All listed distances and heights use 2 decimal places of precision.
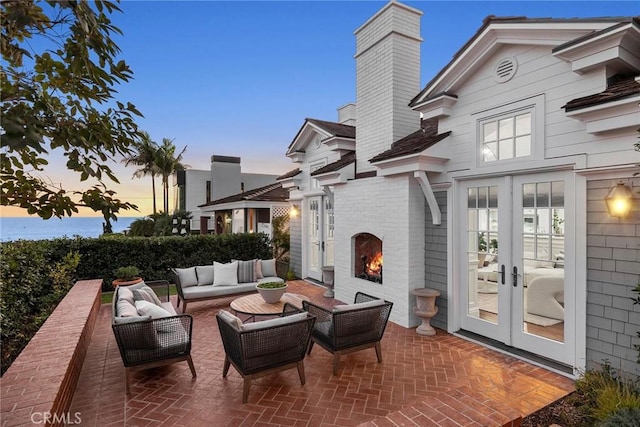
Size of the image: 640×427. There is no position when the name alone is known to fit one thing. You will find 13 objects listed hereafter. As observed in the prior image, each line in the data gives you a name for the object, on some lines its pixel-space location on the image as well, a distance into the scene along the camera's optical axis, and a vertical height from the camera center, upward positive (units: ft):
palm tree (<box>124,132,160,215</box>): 86.94 +12.37
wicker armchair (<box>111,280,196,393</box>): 14.02 -5.79
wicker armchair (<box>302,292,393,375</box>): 15.62 -5.82
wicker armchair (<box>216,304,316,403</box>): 13.30 -5.63
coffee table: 19.92 -6.10
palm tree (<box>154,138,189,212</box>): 89.15 +13.76
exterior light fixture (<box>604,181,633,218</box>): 12.98 +0.32
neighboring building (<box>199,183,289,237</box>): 45.47 +0.40
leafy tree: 4.82 +1.90
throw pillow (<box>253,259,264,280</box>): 29.39 -5.31
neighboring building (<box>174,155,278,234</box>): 82.94 +7.24
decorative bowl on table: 21.44 -5.30
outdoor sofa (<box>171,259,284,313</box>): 25.66 -5.74
